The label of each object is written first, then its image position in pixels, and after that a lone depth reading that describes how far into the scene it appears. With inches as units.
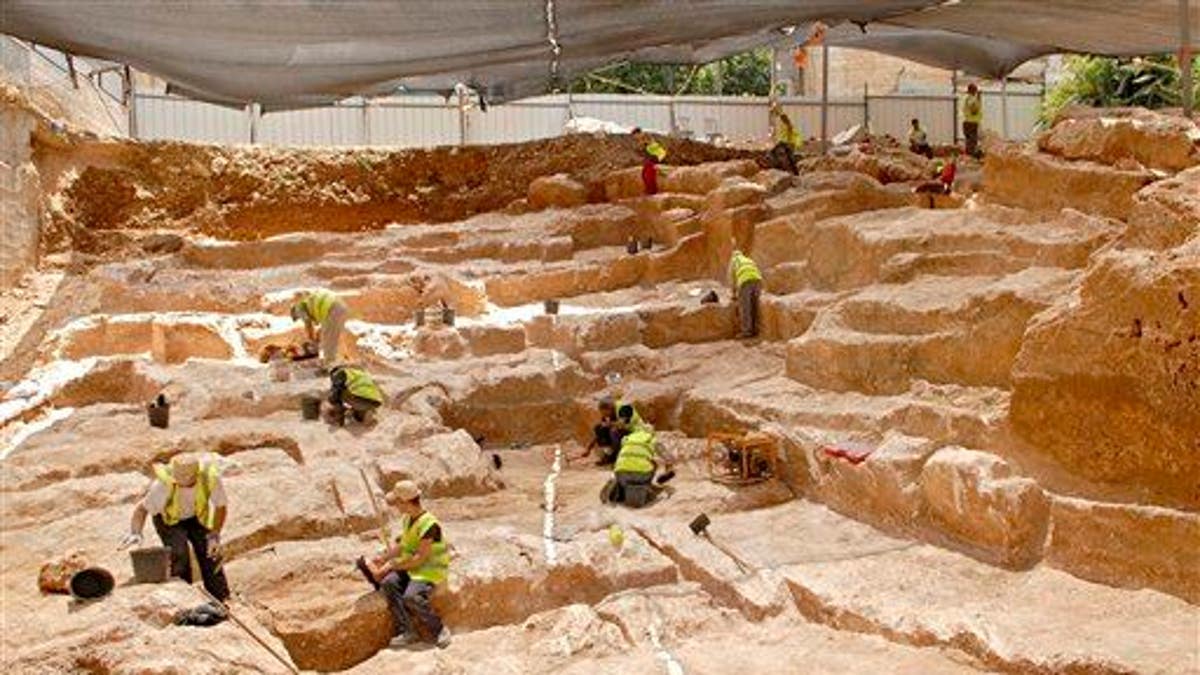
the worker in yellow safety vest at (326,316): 443.2
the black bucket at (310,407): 388.5
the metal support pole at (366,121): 831.7
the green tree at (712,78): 1149.7
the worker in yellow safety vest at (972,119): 738.8
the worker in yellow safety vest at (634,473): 346.6
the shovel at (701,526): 298.6
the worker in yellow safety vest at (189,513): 248.1
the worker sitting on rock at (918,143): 749.3
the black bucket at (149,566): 235.1
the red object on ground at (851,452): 309.1
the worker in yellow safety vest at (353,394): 382.9
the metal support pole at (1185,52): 396.5
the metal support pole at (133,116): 705.1
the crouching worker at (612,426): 398.9
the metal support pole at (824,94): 672.4
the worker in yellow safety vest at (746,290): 491.8
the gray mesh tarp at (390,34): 337.7
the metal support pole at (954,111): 934.4
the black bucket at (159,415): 367.6
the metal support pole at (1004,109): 944.9
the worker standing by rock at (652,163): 652.7
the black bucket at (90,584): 226.1
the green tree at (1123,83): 754.2
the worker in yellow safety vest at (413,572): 253.6
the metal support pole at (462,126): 827.4
